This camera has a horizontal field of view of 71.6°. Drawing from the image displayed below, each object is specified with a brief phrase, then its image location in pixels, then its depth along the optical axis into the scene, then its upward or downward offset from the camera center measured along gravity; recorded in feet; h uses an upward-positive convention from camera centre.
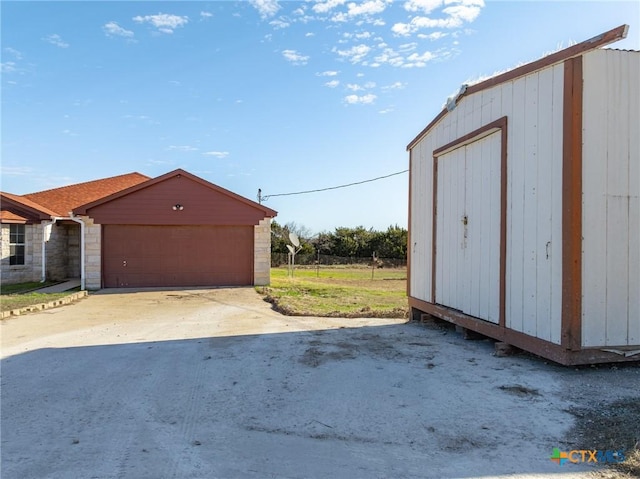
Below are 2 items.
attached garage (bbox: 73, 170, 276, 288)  54.34 +0.58
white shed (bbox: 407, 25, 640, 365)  16.03 +1.43
